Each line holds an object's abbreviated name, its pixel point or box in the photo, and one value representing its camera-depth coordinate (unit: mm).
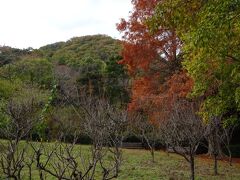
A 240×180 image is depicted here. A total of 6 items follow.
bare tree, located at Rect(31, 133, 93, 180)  4410
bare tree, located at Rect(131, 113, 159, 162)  23114
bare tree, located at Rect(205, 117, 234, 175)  15677
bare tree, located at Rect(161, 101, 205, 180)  13264
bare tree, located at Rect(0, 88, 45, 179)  5661
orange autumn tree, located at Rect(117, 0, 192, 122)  23203
